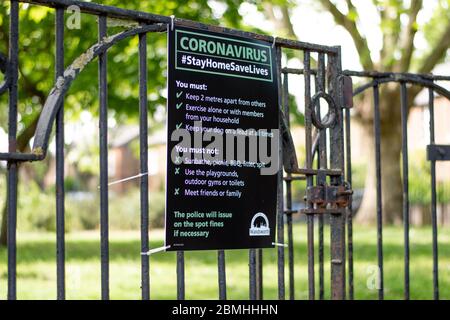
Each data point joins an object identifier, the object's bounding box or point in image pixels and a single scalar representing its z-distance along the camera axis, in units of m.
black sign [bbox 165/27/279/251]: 3.32
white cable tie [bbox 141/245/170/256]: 3.25
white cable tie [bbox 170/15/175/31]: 3.39
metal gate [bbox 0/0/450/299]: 2.98
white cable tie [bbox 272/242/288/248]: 3.65
